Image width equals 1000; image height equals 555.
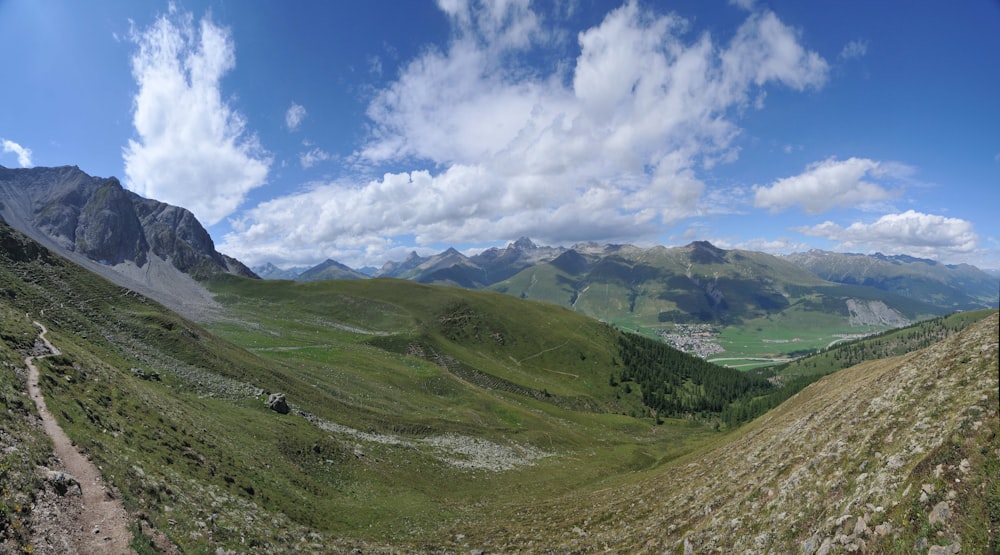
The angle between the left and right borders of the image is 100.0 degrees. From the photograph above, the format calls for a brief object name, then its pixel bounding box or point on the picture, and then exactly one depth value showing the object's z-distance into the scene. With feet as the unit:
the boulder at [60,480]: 55.01
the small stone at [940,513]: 37.76
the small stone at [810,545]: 47.67
